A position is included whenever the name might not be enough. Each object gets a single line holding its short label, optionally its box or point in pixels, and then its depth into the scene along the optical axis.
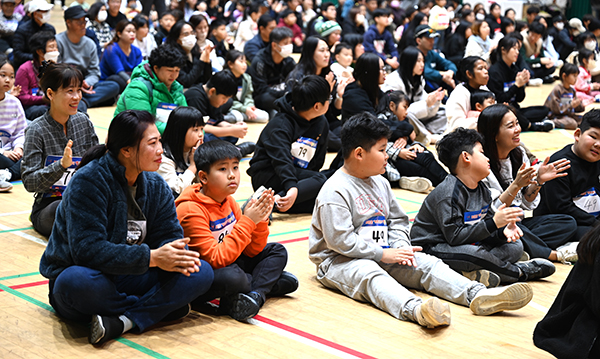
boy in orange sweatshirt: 3.02
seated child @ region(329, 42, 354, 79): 8.16
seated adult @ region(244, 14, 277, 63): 9.69
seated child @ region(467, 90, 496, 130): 6.30
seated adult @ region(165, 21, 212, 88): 7.82
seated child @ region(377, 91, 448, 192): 5.69
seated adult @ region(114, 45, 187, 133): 5.34
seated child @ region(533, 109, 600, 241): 4.07
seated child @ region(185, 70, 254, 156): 5.57
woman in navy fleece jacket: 2.65
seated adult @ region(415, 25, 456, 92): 9.03
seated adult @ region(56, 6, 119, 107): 8.09
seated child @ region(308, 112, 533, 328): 3.19
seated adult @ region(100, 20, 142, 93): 8.70
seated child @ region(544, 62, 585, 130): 8.62
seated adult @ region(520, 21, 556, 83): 12.84
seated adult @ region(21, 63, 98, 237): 3.89
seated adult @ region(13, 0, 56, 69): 7.86
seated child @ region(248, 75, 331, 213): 4.70
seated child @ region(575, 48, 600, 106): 10.20
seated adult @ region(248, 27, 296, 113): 8.30
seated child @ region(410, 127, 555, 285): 3.47
